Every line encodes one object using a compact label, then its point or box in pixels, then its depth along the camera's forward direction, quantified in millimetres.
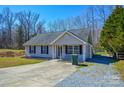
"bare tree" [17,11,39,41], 24337
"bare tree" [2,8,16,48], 24783
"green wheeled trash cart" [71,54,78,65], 9057
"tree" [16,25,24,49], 24474
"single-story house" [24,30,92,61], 11251
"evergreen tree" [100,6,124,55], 9425
